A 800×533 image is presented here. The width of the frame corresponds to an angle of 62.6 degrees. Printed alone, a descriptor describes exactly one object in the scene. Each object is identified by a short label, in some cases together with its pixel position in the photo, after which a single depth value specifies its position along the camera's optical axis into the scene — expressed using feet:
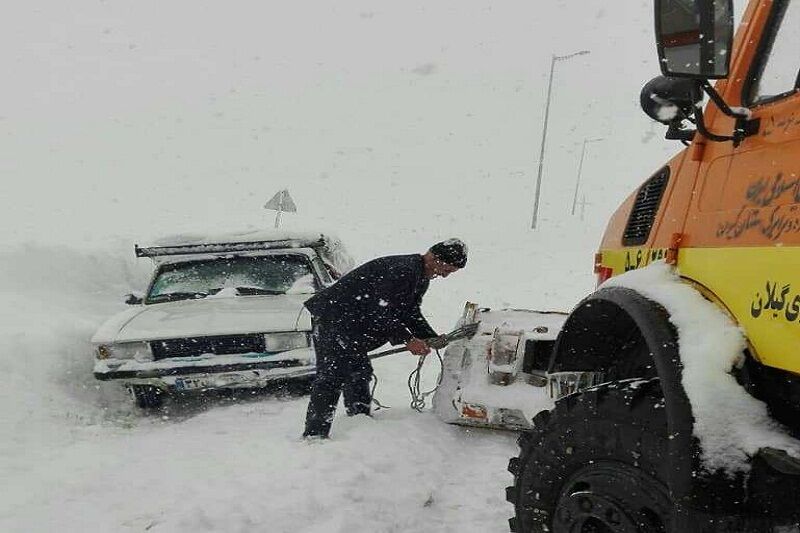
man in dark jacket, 14.40
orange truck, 5.38
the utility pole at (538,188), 92.27
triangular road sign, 43.36
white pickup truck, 17.47
